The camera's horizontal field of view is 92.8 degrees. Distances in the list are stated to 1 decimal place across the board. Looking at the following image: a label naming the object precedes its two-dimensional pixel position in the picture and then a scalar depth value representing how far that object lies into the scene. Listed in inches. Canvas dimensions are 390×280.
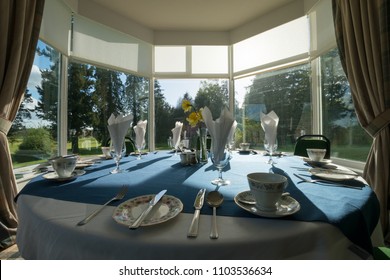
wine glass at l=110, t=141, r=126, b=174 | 45.0
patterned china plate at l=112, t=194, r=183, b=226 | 20.0
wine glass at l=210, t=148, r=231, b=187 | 34.0
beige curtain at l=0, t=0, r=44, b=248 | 62.3
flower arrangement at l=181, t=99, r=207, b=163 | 51.8
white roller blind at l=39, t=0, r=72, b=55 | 84.5
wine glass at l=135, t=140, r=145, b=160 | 62.7
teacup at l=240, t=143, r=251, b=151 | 81.8
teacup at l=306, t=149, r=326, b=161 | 48.4
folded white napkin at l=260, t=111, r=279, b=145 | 53.1
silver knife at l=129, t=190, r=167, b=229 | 18.9
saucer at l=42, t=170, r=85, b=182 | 34.8
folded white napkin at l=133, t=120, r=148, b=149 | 61.6
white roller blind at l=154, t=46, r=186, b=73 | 138.6
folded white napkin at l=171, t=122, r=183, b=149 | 70.0
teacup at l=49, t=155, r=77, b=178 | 34.7
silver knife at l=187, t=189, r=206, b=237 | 17.9
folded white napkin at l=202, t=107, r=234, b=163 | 34.2
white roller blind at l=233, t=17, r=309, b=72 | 108.2
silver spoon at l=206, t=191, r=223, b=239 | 19.8
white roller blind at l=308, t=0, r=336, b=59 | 89.4
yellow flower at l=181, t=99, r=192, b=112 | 52.2
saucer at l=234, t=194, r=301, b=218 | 21.0
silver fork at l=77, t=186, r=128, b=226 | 20.0
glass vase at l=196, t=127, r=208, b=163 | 53.1
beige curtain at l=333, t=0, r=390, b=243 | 61.5
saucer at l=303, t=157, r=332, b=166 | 46.6
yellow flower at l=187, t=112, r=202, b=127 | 51.5
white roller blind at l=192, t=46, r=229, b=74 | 138.3
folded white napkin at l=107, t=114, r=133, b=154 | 44.8
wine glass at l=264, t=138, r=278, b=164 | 52.9
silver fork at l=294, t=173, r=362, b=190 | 30.4
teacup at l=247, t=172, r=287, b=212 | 21.4
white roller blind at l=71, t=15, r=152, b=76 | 103.9
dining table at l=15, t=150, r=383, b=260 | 17.1
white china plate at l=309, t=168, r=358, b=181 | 34.0
